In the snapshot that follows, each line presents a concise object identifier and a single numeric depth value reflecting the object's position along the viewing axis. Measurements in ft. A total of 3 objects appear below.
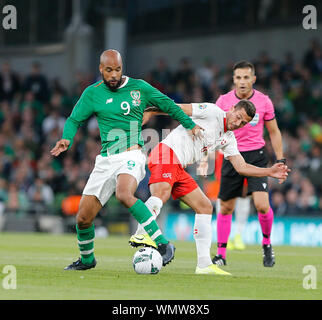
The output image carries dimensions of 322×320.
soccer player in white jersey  61.00
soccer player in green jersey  58.44
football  57.98
